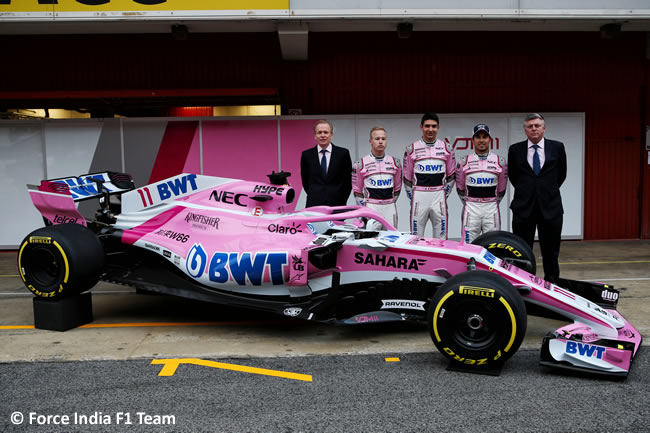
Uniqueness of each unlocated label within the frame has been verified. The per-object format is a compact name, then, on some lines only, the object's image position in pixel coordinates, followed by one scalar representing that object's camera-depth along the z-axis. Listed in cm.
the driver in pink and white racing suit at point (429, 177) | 670
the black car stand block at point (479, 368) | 414
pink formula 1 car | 412
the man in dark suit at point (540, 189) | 625
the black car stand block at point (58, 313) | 539
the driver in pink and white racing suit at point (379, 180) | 674
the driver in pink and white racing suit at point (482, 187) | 652
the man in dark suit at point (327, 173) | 684
